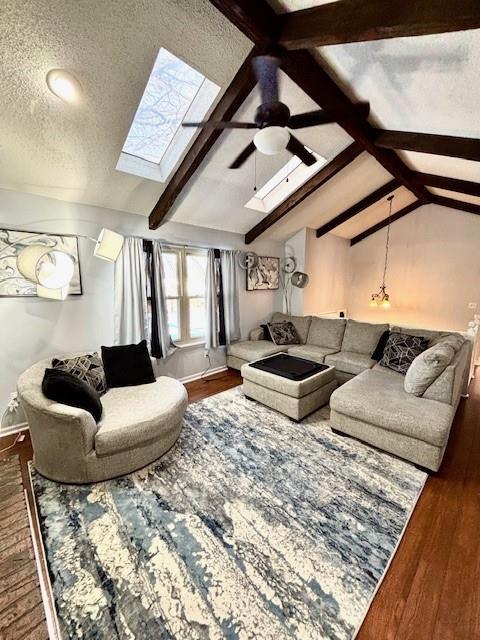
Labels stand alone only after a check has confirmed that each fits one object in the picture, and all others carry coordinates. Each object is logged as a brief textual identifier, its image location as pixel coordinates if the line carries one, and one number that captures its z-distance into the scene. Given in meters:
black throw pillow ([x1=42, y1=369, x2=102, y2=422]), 1.92
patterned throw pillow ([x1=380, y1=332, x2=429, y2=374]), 3.06
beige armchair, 1.86
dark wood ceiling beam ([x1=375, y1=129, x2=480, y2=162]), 2.28
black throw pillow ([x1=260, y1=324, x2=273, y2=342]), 4.77
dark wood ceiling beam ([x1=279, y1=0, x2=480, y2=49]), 1.22
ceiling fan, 1.54
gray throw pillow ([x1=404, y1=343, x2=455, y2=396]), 2.38
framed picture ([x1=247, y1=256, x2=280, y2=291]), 4.81
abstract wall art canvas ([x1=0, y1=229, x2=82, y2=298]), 2.46
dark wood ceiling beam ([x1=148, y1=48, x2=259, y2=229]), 1.98
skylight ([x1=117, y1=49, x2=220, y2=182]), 2.15
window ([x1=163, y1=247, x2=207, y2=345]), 3.86
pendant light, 5.51
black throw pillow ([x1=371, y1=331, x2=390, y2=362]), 3.57
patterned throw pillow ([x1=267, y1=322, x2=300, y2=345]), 4.47
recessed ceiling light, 1.73
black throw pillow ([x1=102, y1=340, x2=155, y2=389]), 2.69
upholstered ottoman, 2.85
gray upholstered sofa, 2.11
